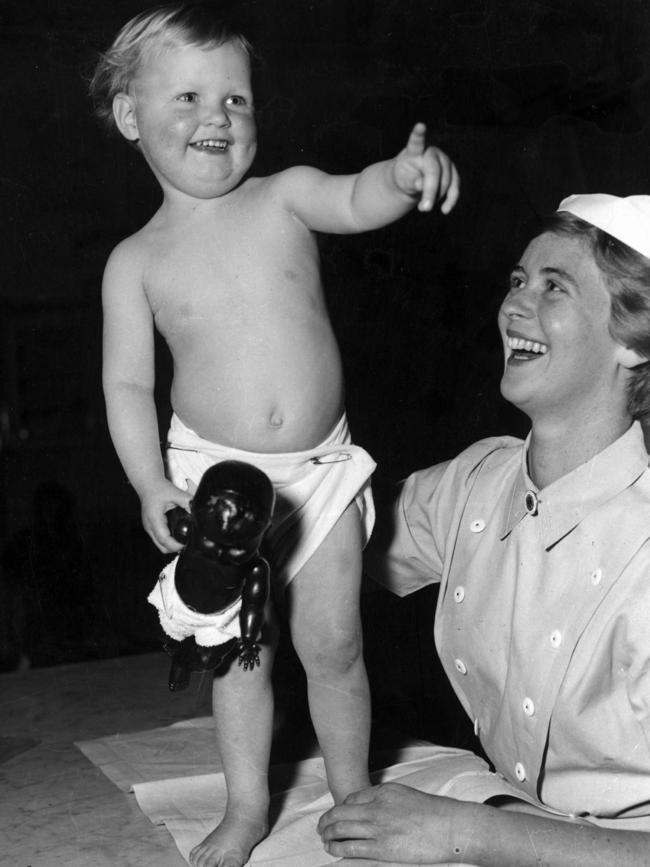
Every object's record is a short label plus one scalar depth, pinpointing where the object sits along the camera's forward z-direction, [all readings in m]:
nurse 0.92
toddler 0.94
